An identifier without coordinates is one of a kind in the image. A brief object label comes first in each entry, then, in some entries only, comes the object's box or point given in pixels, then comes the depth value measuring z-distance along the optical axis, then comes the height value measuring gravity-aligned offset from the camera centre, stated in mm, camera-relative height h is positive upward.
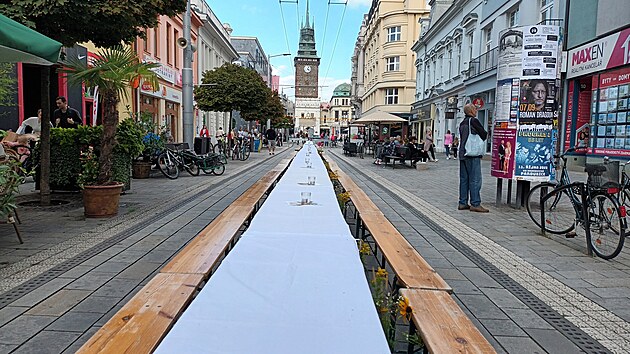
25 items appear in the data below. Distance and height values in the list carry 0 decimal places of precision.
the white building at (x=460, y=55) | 22641 +5187
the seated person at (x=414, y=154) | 19578 -543
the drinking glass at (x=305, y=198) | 5199 -642
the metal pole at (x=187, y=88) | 15627 +1472
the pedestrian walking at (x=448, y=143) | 28406 -100
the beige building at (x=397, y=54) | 50531 +8929
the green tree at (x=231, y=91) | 22844 +2035
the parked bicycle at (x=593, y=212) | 5324 -775
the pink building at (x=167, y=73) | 22172 +3234
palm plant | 6875 +751
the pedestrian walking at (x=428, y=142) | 22944 -65
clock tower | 109688 +15302
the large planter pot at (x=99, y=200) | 7082 -971
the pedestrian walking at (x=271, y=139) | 31184 -159
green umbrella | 4320 +778
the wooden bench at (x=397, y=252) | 3078 -861
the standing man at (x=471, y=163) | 8250 -362
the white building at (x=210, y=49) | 32312 +6528
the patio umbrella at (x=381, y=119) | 24950 +1056
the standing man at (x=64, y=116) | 9889 +299
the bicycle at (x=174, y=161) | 13227 -752
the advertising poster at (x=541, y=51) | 7984 +1481
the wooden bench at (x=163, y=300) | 2076 -856
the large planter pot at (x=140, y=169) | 13188 -952
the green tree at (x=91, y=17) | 6453 +1590
